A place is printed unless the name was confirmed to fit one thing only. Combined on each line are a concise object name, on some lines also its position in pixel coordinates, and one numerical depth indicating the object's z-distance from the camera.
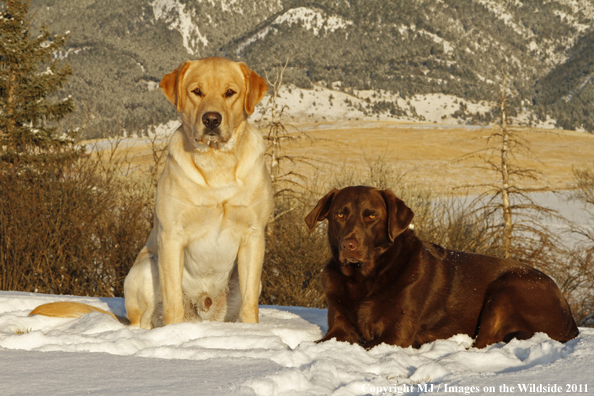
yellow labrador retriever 4.49
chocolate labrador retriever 4.06
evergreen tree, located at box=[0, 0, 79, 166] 15.68
